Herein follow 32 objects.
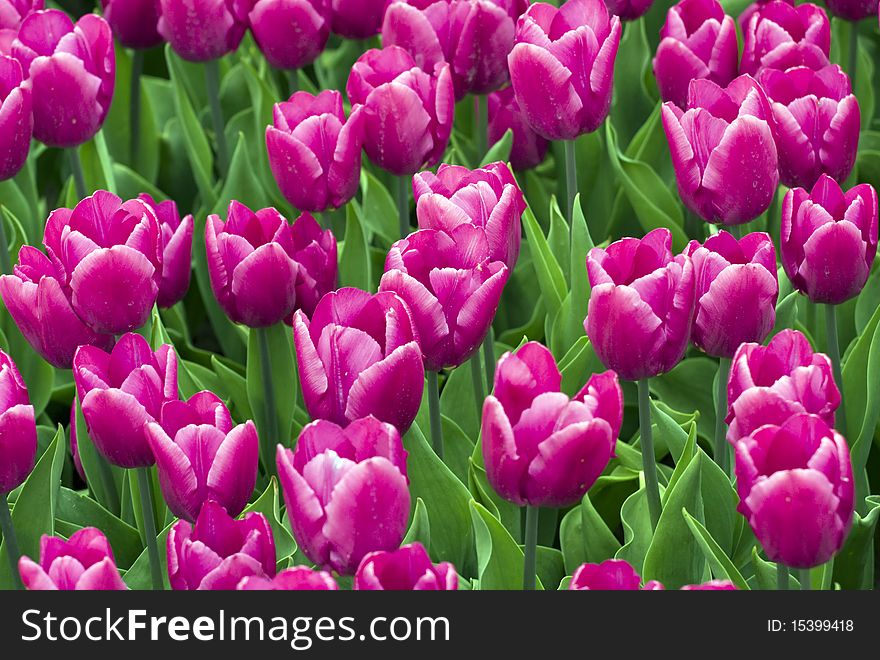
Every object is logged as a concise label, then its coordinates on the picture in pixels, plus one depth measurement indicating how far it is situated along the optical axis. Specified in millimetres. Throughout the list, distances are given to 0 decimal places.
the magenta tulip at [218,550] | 2970
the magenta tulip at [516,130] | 3376
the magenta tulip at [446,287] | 3071
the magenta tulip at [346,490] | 2970
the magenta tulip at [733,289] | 3081
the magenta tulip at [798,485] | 2961
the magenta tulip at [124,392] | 3047
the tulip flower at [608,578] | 2962
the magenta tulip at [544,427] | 2984
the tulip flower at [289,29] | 3354
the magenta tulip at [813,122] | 3204
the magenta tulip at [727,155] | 3156
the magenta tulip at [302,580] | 2942
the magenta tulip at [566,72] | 3209
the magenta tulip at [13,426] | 3045
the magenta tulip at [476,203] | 3130
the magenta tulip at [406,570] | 2950
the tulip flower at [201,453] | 3027
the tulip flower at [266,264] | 3146
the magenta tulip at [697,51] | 3302
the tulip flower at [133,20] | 3433
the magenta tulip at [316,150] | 3209
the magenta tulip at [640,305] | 3051
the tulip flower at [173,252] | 3179
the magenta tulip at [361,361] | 3034
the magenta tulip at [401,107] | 3226
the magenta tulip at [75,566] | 2960
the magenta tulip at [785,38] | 3277
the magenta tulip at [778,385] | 2992
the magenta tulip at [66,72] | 3261
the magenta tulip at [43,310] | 3125
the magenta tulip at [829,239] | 3126
